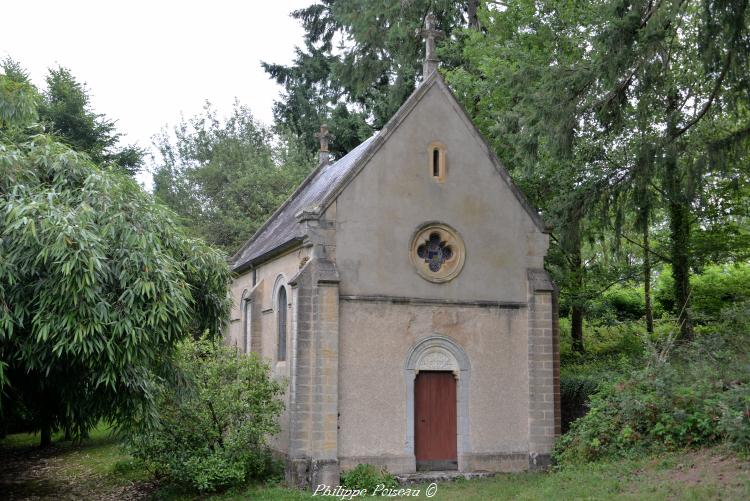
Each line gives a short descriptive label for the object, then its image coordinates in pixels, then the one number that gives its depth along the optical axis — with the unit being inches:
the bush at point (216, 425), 631.8
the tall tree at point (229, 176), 1434.5
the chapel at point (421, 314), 652.7
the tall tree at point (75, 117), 1221.7
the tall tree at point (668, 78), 517.3
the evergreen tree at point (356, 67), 1031.0
